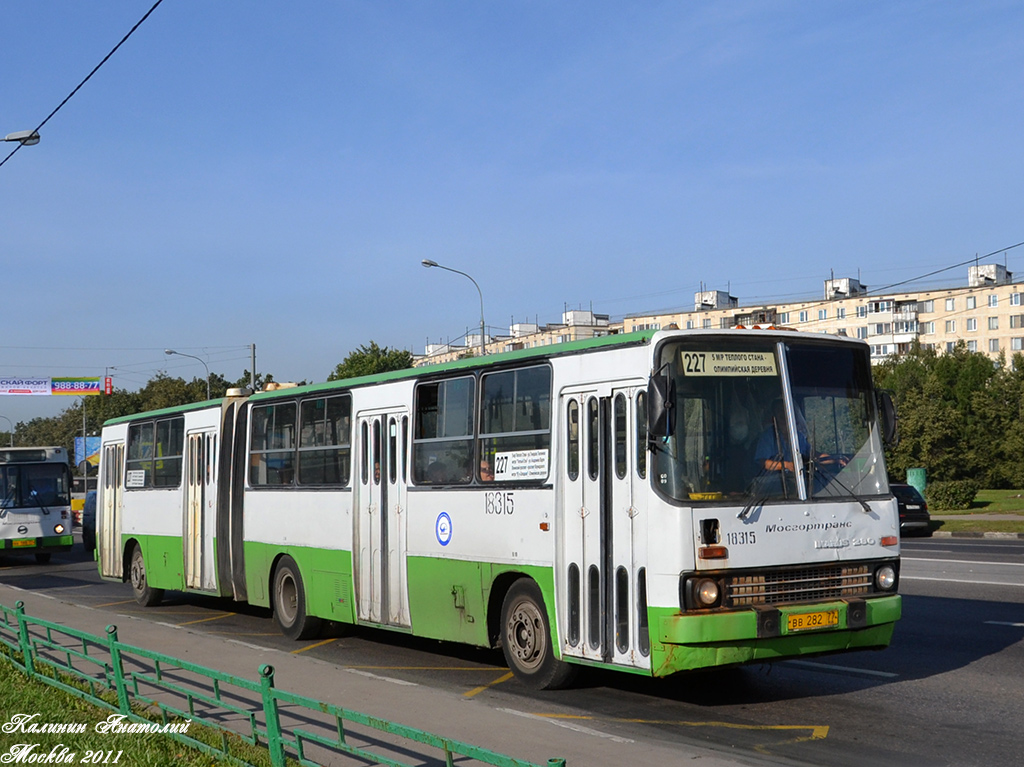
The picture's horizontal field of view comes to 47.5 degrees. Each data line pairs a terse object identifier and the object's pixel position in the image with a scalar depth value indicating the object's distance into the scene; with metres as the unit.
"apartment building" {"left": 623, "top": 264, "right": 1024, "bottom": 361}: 99.19
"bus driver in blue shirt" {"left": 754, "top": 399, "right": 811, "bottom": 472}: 9.12
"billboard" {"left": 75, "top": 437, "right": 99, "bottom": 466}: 80.51
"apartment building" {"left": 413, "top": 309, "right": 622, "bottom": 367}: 89.44
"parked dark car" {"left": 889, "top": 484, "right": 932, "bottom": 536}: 31.58
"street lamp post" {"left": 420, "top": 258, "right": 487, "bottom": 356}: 39.91
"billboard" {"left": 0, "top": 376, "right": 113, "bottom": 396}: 79.44
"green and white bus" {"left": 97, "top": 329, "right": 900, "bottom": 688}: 8.80
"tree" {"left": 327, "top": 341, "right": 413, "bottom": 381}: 78.94
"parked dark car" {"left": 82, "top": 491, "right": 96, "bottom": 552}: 34.41
